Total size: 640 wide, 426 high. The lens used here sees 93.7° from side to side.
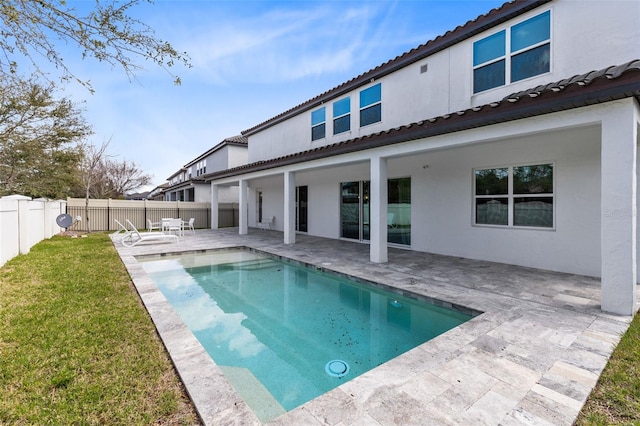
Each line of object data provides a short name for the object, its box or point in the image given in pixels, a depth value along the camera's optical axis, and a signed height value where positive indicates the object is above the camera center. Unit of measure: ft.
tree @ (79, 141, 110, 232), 61.31 +11.12
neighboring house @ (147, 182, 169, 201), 152.70 +8.37
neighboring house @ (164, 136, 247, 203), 80.33 +13.20
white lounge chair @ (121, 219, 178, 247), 42.98 -4.35
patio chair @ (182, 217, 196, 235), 57.28 -3.35
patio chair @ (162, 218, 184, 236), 50.03 -2.12
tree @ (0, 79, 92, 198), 42.45 +11.10
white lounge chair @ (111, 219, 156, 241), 48.76 -4.34
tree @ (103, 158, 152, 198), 122.93 +14.56
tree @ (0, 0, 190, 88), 11.49 +7.21
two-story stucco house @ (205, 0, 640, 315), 16.26 +5.59
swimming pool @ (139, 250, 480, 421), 12.40 -6.83
